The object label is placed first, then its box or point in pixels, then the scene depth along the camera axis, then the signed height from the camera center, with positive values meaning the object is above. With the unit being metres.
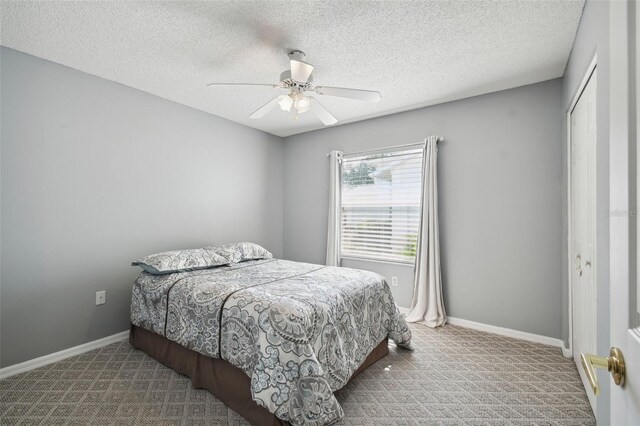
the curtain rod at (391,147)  3.53 +0.88
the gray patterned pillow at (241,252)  3.19 -0.39
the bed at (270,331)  1.65 -0.78
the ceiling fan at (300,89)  2.20 +0.99
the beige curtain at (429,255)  3.37 -0.42
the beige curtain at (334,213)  4.21 +0.05
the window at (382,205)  3.71 +0.16
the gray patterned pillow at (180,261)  2.64 -0.42
